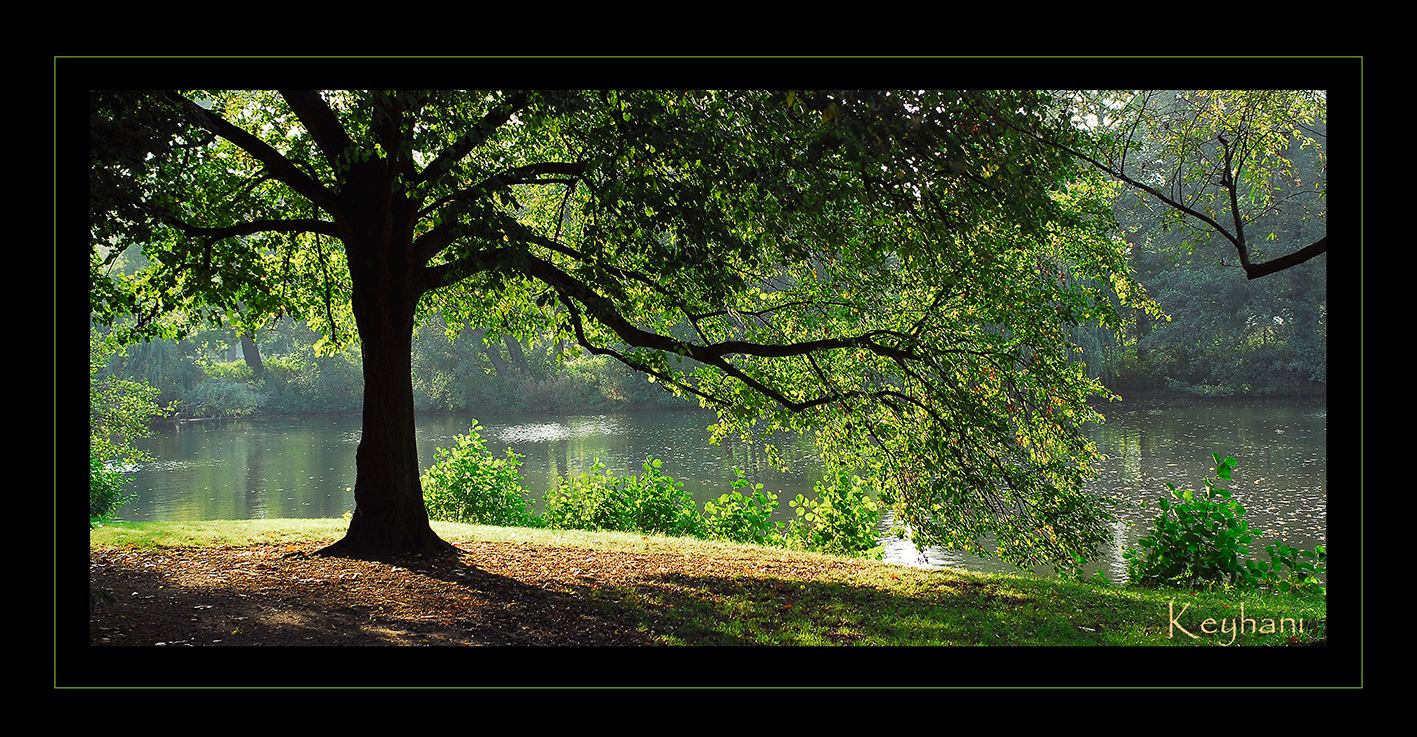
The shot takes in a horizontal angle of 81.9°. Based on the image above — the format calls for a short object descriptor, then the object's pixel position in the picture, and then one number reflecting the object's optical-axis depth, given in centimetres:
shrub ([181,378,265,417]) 3822
